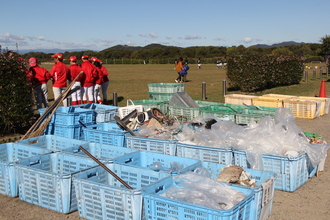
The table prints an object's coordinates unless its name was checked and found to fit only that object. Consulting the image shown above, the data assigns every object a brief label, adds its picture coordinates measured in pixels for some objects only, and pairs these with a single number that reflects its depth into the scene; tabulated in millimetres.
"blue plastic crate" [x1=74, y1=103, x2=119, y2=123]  8820
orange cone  15133
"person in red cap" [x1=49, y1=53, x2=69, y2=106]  11086
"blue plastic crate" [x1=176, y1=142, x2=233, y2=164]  6114
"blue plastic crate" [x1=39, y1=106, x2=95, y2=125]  8344
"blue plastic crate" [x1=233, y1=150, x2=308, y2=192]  5680
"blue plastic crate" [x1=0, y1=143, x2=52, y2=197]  5641
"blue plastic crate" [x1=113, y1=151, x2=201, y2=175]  5380
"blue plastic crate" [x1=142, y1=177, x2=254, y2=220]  3732
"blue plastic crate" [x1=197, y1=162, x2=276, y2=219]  4285
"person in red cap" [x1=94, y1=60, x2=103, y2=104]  13359
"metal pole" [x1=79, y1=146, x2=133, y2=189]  4676
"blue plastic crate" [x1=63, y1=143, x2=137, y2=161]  6312
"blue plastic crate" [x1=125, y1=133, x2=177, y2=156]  6688
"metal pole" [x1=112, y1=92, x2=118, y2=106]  13208
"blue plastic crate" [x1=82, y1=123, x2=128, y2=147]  7309
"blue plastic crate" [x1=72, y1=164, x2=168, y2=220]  4398
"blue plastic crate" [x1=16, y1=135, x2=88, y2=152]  6887
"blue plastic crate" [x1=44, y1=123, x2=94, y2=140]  8320
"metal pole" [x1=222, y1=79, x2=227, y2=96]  16517
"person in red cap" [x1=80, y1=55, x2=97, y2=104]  12289
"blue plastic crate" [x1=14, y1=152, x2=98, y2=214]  5016
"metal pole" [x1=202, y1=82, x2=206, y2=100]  16108
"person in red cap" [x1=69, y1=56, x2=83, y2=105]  11727
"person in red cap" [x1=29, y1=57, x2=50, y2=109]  11133
